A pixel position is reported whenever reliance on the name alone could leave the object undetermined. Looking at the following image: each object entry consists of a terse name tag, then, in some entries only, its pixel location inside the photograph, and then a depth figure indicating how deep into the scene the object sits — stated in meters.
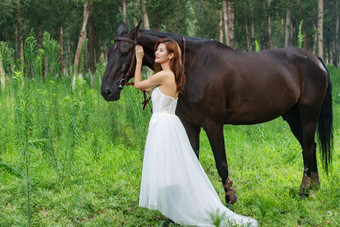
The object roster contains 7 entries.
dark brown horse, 3.90
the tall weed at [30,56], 4.94
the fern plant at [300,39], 6.48
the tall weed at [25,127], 3.44
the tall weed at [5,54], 4.87
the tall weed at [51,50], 5.14
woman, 3.49
